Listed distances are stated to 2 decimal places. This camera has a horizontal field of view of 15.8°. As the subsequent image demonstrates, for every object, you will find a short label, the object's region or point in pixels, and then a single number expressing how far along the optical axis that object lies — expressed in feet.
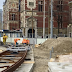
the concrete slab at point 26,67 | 44.63
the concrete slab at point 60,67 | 26.47
